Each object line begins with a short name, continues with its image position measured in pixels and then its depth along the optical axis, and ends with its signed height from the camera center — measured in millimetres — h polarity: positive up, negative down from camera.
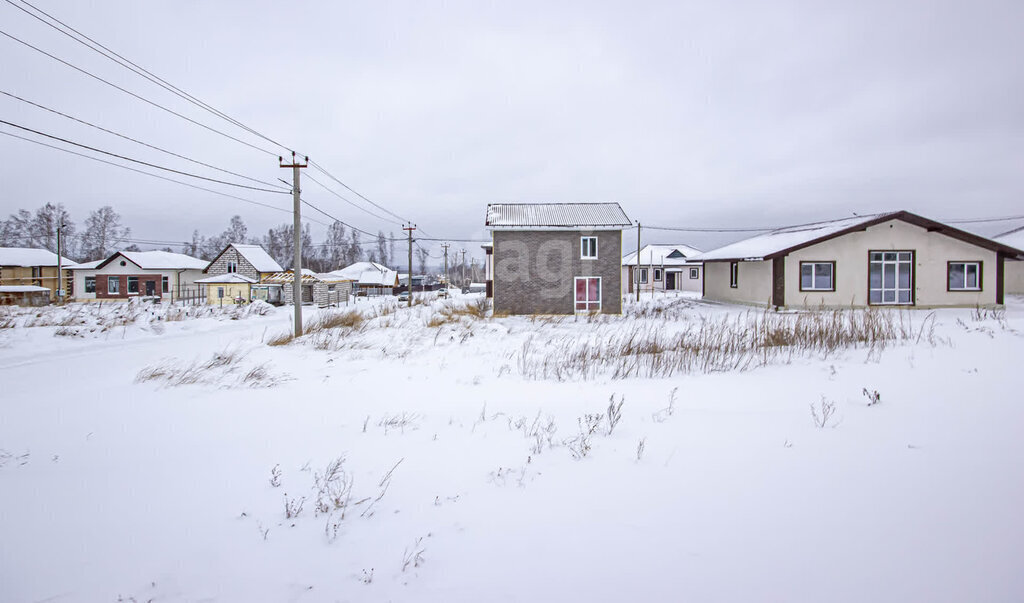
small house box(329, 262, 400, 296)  63378 +2186
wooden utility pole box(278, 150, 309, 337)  16328 +2614
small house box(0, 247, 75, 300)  42469 +2794
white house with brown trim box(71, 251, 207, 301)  44500 +1764
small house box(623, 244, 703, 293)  50656 +2366
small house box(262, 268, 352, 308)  42156 +618
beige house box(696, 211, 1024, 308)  21734 +1208
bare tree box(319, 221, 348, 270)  86938 +9060
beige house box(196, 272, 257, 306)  40531 +584
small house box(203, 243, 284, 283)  45844 +3157
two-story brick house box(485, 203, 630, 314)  23141 +1467
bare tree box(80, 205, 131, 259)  65562 +8750
